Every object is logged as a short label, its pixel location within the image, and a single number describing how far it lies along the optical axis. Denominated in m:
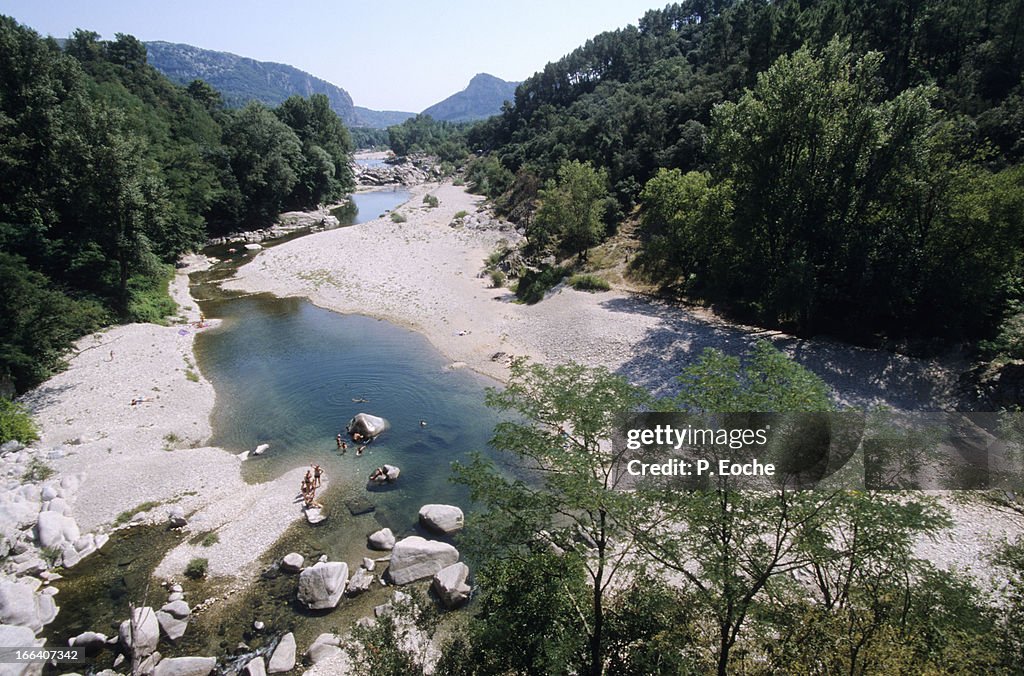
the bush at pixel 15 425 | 23.47
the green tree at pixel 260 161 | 70.56
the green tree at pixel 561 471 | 11.26
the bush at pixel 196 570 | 18.12
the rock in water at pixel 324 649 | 15.35
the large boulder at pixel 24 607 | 15.70
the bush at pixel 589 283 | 43.62
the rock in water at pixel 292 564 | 18.52
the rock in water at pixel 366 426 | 27.23
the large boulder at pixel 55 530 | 18.89
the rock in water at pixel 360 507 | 21.91
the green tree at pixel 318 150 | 86.00
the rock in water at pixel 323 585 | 17.09
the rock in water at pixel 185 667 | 14.60
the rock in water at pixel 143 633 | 15.36
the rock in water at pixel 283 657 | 15.04
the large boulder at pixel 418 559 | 18.45
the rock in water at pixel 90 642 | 15.37
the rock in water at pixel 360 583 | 17.89
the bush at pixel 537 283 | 44.34
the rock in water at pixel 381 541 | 19.89
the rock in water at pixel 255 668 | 14.76
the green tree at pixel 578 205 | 49.66
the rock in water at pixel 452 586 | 17.22
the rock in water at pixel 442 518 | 20.78
